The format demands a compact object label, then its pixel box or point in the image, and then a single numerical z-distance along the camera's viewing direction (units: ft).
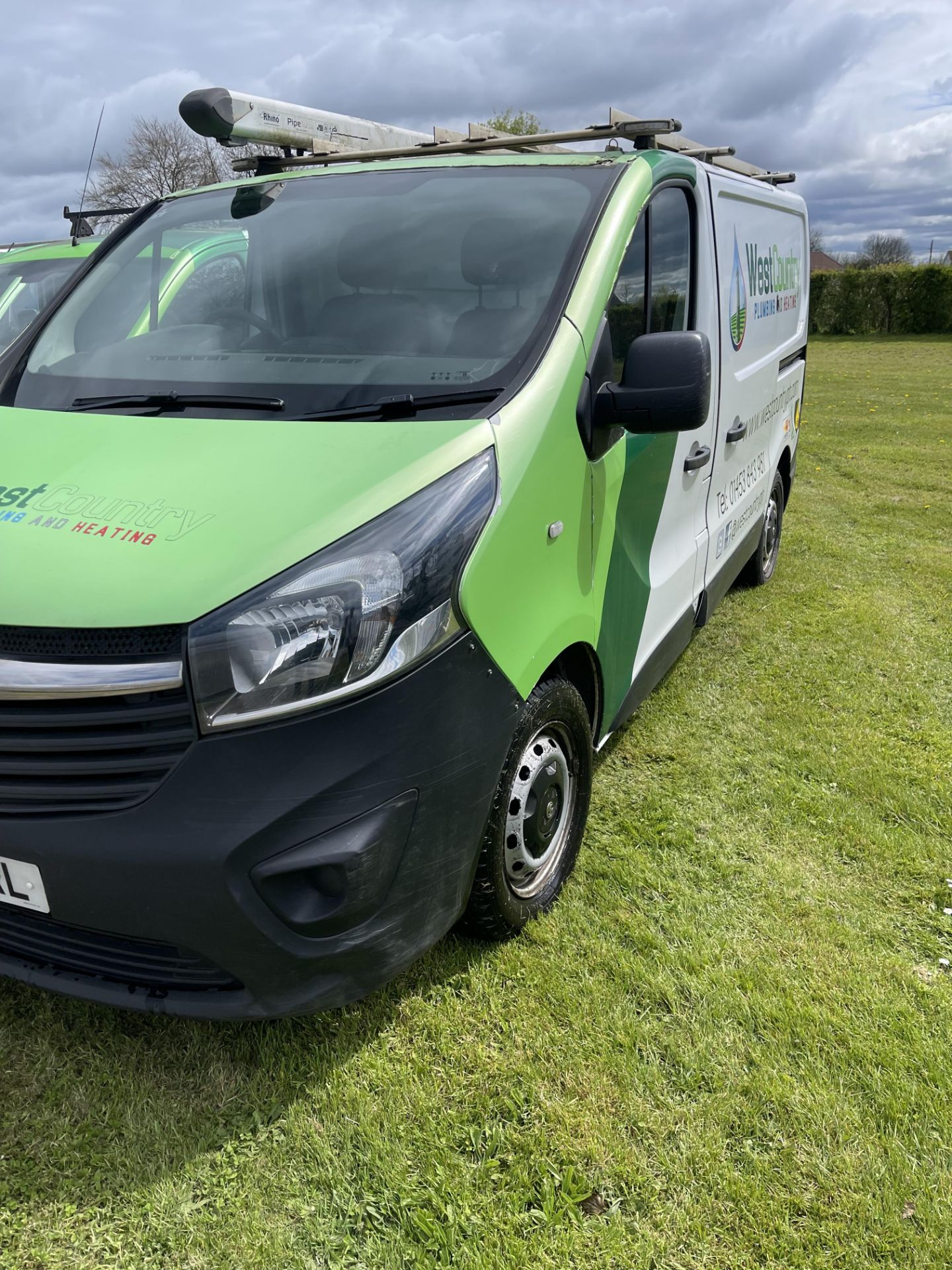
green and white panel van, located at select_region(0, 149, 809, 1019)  5.67
